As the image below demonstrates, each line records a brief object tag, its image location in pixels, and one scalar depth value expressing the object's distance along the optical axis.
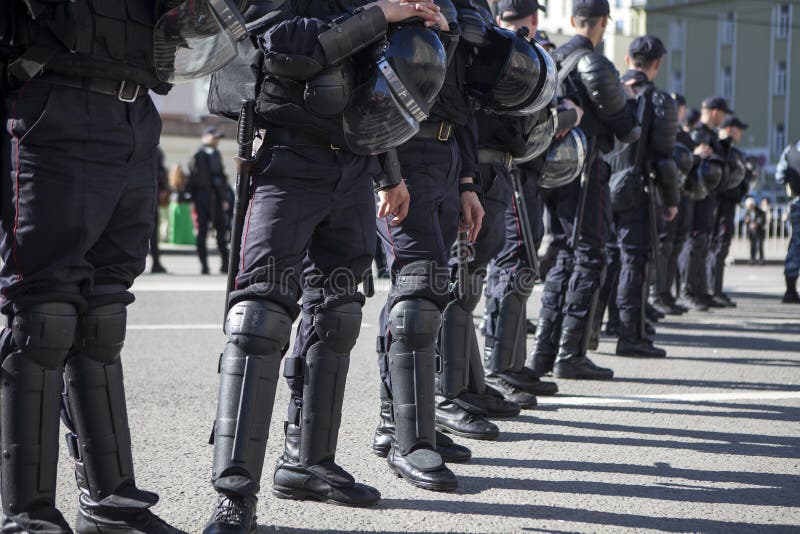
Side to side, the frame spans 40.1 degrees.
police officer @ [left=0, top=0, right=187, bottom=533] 2.68
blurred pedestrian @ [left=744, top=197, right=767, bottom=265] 20.50
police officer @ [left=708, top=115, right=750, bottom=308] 11.53
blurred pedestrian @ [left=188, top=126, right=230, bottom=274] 13.70
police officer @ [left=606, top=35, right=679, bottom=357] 7.13
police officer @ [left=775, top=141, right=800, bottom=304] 11.62
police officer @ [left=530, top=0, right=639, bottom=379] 5.98
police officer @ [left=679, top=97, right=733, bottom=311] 11.05
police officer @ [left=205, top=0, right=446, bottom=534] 3.01
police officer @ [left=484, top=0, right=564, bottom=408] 5.33
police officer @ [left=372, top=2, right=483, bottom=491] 3.68
